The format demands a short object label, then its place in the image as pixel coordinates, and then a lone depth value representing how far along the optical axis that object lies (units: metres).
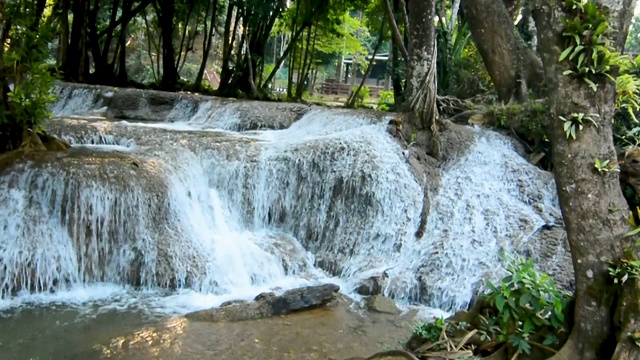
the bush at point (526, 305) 3.11
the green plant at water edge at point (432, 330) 3.43
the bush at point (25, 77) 6.36
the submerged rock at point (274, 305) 5.38
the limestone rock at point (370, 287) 6.48
